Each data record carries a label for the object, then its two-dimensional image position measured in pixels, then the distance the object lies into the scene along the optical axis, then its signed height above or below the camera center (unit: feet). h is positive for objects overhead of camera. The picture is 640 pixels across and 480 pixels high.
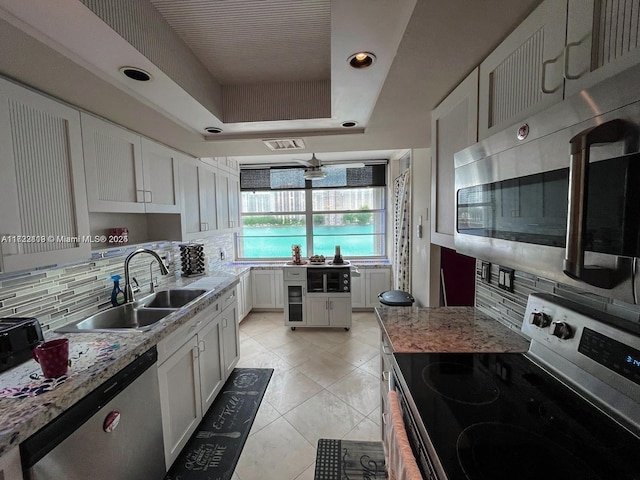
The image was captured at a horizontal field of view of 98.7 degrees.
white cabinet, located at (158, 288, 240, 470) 5.13 -3.32
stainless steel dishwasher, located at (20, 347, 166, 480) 2.97 -2.73
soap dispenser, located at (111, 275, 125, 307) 6.27 -1.62
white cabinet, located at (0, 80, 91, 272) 3.75 +0.65
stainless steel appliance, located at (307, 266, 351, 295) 12.09 -2.70
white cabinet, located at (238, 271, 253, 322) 12.76 -3.61
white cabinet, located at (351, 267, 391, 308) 13.97 -3.42
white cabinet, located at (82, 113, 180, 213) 5.21 +1.16
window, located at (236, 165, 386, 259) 14.88 +0.36
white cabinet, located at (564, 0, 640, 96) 1.85 +1.28
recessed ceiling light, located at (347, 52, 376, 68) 3.74 +2.22
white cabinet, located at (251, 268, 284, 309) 13.99 -3.48
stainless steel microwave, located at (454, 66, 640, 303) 1.70 +0.18
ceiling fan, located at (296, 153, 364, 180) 10.46 +1.93
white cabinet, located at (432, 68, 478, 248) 3.87 +1.19
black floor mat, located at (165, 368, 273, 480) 5.48 -4.92
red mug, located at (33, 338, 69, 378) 3.31 -1.61
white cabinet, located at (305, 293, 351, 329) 12.07 -4.02
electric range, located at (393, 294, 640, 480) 2.19 -1.96
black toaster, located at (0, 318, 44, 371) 3.57 -1.55
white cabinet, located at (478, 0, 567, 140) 2.46 +1.51
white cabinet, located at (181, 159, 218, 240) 8.39 +0.73
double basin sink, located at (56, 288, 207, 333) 5.33 -2.04
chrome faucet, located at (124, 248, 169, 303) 6.25 -1.25
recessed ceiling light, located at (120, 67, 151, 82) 3.95 +2.21
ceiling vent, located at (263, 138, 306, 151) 6.95 +2.02
